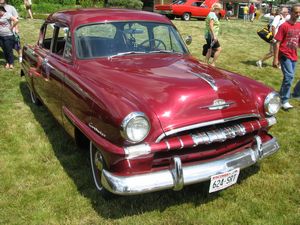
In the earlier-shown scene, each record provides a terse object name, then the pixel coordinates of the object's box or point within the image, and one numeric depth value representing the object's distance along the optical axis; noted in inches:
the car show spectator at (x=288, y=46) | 247.3
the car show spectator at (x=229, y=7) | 1660.9
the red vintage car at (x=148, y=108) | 120.0
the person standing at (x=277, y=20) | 397.4
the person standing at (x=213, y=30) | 343.6
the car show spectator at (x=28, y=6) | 659.4
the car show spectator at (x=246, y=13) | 1382.9
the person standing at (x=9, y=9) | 337.4
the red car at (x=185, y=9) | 894.4
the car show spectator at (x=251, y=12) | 1301.7
